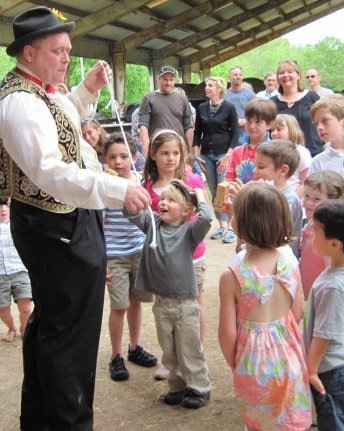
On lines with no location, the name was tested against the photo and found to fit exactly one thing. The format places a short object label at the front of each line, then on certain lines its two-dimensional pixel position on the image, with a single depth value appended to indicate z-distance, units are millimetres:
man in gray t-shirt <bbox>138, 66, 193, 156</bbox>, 6277
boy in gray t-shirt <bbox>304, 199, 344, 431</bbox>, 1865
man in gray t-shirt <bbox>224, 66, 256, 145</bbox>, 7188
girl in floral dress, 1931
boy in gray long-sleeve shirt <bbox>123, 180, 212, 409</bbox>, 2625
